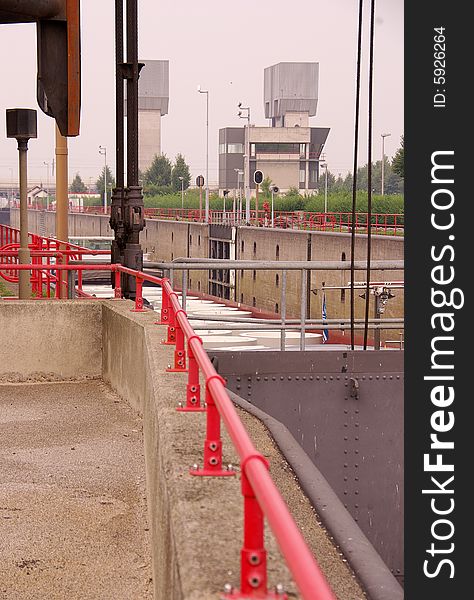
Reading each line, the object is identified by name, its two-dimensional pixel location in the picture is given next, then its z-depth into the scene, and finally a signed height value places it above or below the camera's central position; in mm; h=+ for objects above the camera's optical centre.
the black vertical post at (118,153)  14016 +456
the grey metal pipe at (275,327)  12320 -1689
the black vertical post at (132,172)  13609 +182
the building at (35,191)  182938 -1042
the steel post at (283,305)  12383 -1370
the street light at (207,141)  88981 +3719
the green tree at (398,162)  107919 +2516
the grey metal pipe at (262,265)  12406 -930
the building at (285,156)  154000 +4345
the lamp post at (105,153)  140875 +4338
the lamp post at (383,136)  95150 +4701
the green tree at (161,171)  188875 +2584
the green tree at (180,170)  181125 +2664
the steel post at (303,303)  12206 -1380
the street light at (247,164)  80181 +1717
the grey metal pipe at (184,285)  12666 -1178
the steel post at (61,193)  23016 -164
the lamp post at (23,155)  14922 +421
